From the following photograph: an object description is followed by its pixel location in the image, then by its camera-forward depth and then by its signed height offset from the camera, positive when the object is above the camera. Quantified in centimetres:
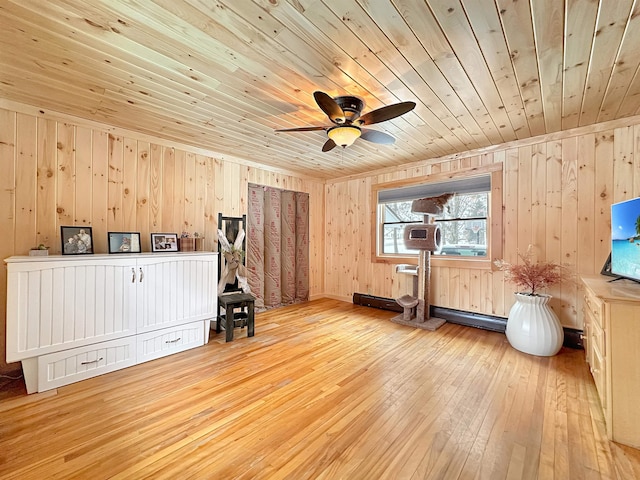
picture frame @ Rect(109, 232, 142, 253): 275 -2
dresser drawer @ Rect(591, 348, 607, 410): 170 -91
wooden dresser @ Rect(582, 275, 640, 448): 154 -73
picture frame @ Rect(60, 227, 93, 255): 246 +0
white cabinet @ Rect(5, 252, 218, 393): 201 -63
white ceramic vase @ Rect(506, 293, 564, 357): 264 -87
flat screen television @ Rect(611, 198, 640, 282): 189 +3
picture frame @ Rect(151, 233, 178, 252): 303 -2
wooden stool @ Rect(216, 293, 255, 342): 308 -82
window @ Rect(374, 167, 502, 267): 352 +40
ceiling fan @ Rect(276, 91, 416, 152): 190 +96
